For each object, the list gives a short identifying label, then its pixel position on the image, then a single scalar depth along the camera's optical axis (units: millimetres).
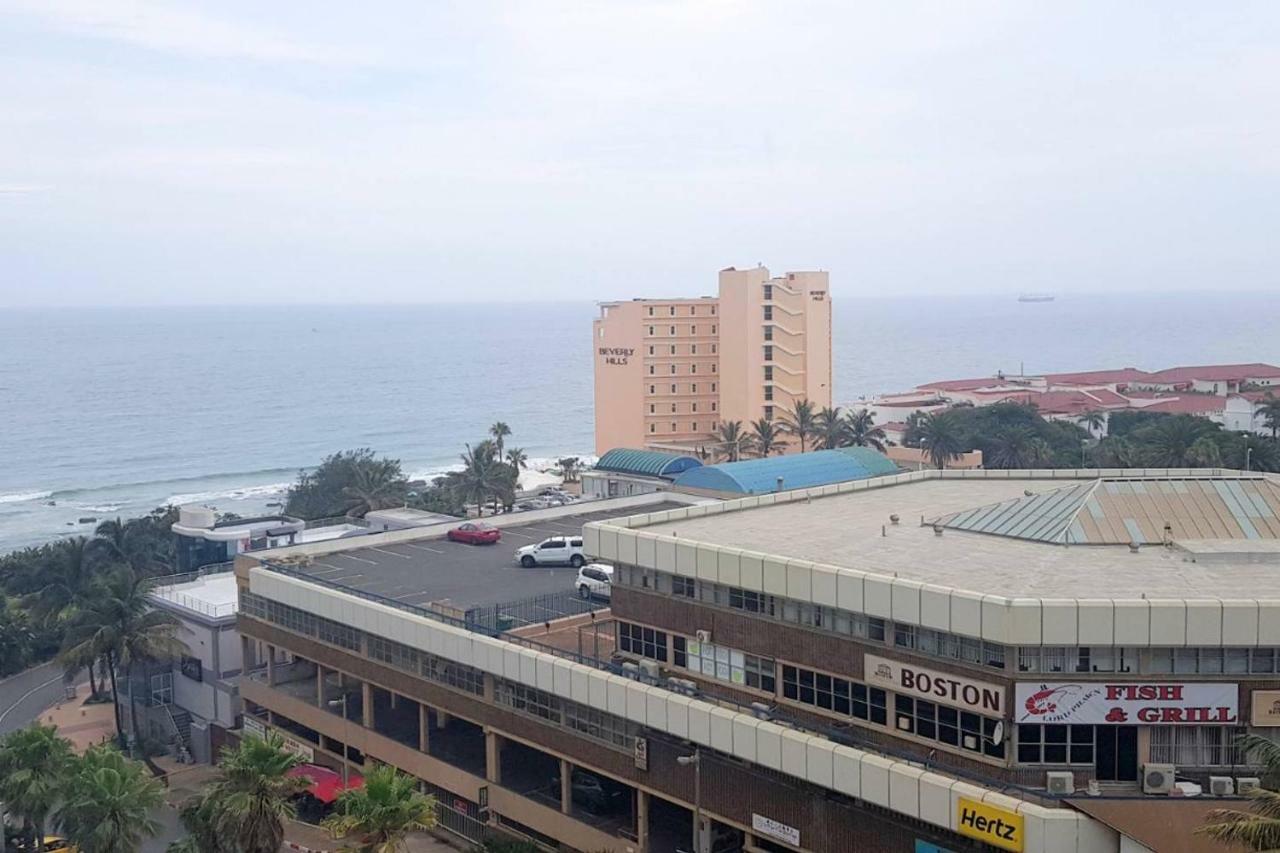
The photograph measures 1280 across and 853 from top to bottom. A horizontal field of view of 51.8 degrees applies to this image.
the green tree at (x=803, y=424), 103500
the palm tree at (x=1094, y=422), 133500
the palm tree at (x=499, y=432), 104250
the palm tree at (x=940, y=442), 98812
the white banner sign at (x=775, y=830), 30703
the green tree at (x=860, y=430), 100312
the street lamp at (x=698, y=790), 32406
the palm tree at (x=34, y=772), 34094
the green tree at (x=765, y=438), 102250
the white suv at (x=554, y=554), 50844
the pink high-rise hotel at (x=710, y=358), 112312
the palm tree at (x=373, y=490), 87938
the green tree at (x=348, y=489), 89125
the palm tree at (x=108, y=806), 31719
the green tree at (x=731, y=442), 103500
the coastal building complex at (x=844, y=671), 27094
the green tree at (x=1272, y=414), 112500
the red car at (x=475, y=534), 55625
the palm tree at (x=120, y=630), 49188
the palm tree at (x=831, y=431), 101688
